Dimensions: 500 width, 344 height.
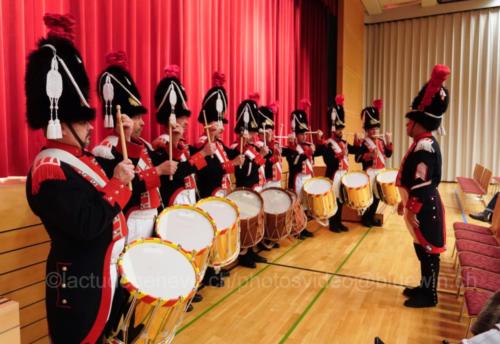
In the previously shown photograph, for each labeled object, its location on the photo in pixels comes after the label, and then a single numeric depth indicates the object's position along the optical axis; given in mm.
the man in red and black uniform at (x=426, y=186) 2955
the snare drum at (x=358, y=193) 4520
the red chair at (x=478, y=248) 2953
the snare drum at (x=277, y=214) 3723
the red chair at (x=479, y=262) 2629
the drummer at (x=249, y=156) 4005
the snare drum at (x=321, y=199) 4230
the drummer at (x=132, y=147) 2299
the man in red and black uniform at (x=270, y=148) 4539
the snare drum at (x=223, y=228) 2580
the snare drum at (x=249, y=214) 3254
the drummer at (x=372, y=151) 5547
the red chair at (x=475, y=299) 2027
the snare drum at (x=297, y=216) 3904
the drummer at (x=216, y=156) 3436
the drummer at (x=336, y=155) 5359
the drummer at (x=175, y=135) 2908
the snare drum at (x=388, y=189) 4777
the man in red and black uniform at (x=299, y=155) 4953
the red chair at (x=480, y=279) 2270
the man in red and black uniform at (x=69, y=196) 1467
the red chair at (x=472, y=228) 3537
